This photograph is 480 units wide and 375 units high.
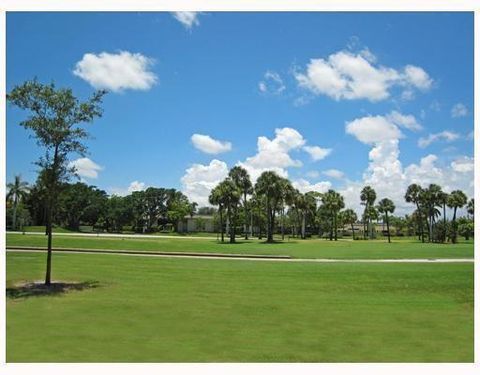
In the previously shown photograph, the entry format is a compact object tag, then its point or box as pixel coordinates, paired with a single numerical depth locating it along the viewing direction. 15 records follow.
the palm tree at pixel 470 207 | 98.25
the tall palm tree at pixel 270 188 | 73.38
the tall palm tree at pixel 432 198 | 91.88
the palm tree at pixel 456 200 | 91.06
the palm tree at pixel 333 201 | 97.56
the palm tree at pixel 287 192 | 73.86
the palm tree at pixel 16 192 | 72.06
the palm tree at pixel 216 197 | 72.01
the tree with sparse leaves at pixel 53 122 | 18.48
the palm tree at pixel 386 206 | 99.88
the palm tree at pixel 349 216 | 123.44
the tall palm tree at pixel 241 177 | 82.81
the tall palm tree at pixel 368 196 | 103.69
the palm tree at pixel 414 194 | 94.56
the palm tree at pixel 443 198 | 91.94
